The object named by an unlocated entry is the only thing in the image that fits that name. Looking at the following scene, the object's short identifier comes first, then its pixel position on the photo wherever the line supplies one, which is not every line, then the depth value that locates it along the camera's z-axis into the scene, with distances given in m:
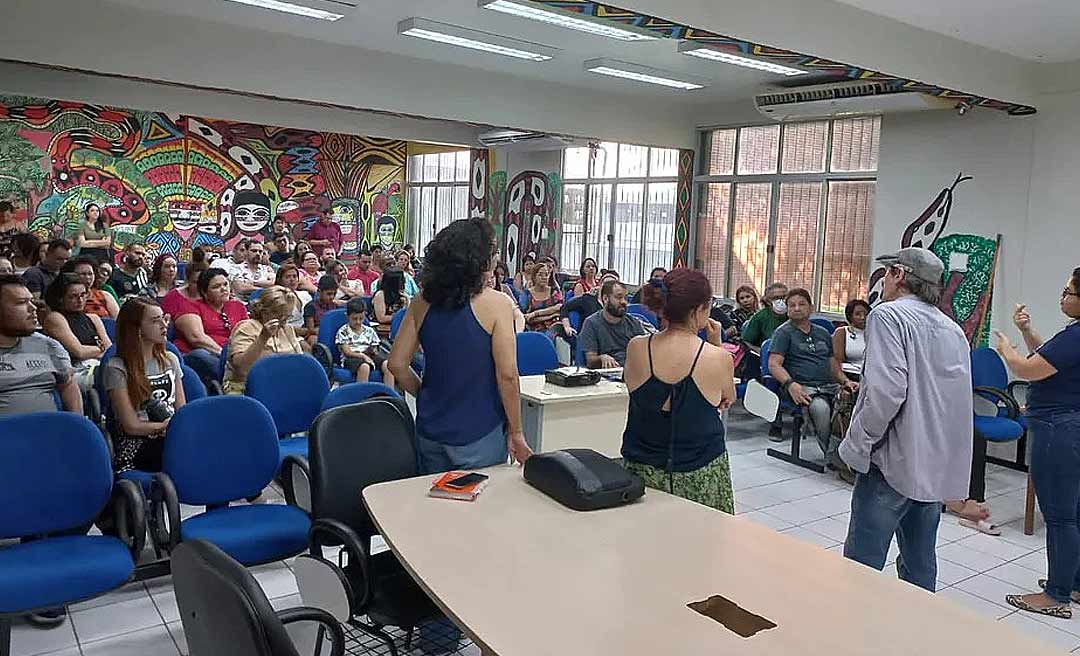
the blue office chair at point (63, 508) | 2.85
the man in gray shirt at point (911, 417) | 3.02
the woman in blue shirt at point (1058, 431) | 3.68
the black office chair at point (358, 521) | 2.57
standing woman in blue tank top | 3.16
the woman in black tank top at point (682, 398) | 2.92
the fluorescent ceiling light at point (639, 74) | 7.29
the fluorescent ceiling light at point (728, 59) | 5.82
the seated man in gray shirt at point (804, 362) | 6.17
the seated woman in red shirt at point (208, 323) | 5.41
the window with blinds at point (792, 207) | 8.60
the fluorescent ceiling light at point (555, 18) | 5.12
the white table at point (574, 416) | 4.58
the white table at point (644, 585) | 1.83
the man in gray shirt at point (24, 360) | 3.78
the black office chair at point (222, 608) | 1.49
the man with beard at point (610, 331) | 5.86
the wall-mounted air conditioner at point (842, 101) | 6.96
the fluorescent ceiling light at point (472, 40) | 6.14
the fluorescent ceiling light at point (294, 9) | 5.78
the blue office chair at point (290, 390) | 4.48
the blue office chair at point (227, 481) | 3.16
